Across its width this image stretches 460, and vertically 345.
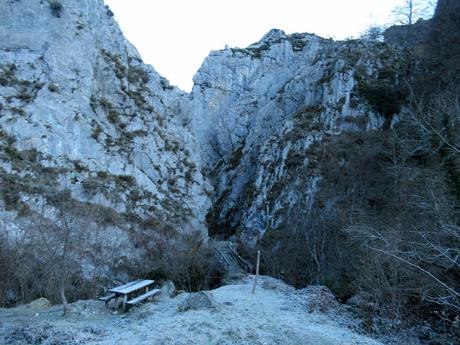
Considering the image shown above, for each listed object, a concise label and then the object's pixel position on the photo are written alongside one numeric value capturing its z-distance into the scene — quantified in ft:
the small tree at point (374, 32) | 155.82
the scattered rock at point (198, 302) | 30.94
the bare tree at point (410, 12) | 121.19
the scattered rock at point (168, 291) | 40.06
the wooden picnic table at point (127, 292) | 31.94
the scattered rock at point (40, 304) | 32.71
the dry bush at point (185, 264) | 61.00
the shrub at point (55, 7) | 82.28
